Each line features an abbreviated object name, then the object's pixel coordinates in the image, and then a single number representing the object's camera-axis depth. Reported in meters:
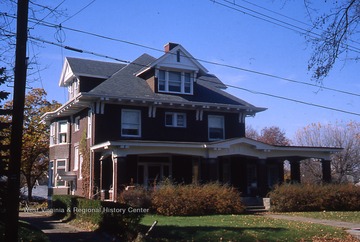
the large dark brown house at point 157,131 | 26.70
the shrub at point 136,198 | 21.86
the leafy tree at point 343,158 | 43.22
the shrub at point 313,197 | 24.83
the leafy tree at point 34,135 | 41.69
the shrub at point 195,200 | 21.41
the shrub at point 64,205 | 22.09
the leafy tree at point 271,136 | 68.94
